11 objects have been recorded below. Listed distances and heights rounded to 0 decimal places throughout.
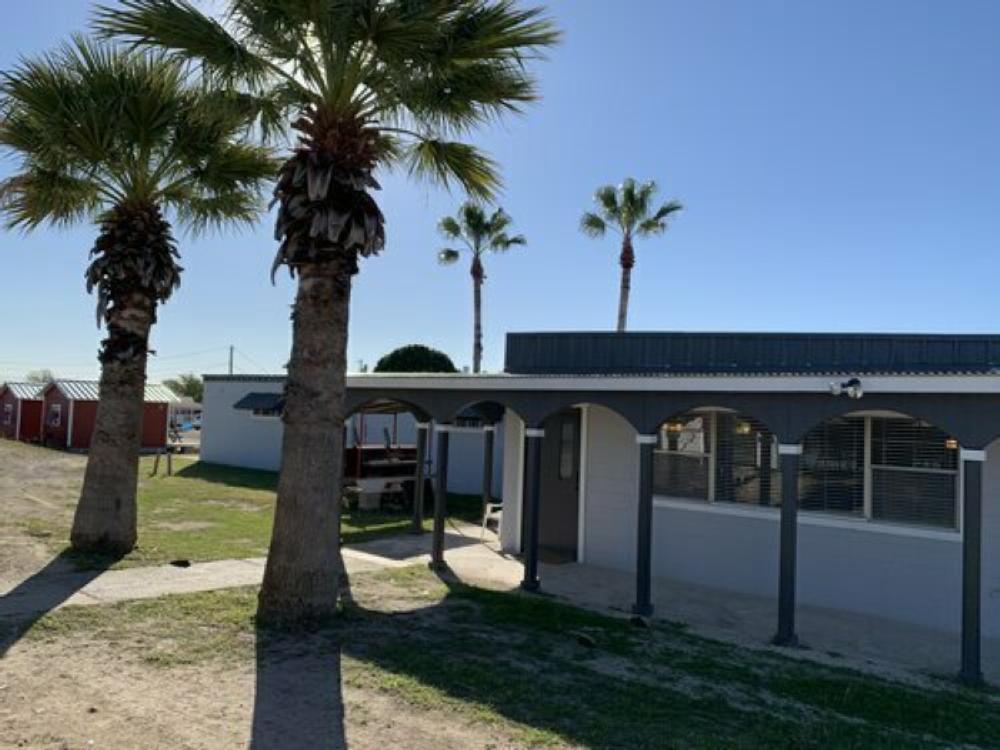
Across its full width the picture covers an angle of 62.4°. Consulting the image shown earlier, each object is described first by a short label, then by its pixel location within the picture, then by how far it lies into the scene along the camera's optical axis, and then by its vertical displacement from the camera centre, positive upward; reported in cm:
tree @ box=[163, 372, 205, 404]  8147 +269
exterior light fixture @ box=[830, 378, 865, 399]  800 +49
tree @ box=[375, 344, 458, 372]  2752 +208
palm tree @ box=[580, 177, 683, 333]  2858 +754
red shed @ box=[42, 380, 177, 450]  3269 -20
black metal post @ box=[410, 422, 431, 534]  1447 -114
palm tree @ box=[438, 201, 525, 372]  3200 +752
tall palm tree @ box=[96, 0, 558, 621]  756 +234
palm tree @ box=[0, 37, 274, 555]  963 +292
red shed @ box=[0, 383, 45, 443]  3488 -28
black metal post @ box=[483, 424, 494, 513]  1620 -76
